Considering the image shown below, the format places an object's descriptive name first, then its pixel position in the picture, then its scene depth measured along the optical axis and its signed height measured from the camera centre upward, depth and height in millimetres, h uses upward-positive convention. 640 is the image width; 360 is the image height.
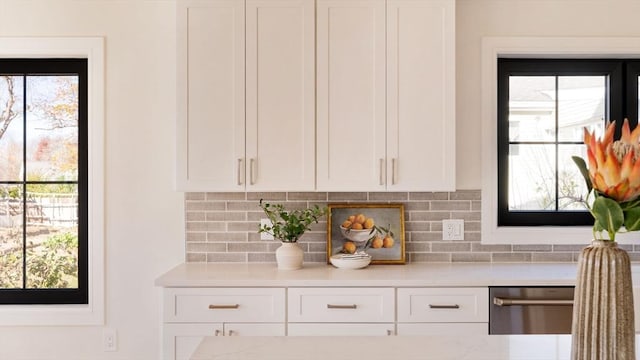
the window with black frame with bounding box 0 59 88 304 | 2932 +11
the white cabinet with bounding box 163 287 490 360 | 2373 -617
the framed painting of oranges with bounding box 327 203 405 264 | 2840 -272
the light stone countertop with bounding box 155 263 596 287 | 2383 -458
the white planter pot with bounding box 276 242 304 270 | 2609 -380
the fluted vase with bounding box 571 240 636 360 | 958 -242
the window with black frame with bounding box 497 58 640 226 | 2969 +334
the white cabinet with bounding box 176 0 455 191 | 2572 +464
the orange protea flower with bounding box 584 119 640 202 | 926 +37
